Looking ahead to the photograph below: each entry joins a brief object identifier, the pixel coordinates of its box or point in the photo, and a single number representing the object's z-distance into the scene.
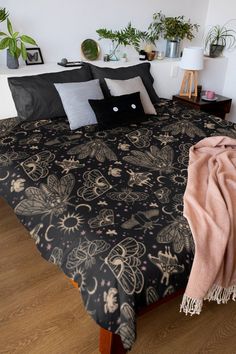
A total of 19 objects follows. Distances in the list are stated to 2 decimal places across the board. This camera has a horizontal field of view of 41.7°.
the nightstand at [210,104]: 3.22
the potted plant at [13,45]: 2.40
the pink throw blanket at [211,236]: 1.27
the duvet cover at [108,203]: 1.17
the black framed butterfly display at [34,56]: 2.71
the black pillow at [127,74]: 2.69
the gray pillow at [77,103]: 2.34
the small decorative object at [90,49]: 2.96
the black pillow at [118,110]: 2.32
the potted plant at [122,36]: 2.93
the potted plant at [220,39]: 3.60
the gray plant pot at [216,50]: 3.60
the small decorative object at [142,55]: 3.21
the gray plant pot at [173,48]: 3.38
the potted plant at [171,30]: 3.25
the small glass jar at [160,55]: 3.34
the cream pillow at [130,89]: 2.58
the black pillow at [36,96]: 2.37
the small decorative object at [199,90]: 3.45
